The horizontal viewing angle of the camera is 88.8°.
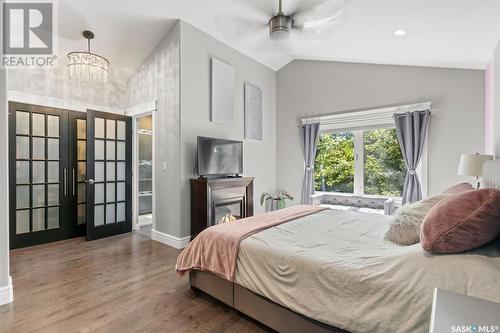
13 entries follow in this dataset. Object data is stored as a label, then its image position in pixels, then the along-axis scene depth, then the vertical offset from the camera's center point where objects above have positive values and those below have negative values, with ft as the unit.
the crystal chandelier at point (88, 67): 10.39 +4.13
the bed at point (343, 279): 3.77 -1.99
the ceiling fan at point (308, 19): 7.13 +4.37
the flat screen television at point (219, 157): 11.96 +0.41
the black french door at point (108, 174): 12.88 -0.45
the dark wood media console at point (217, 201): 11.49 -1.71
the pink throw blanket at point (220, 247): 6.16 -2.10
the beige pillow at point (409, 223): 5.41 -1.27
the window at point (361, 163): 13.97 +0.12
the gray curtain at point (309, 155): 16.12 +0.66
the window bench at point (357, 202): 13.23 -2.14
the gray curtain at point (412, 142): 12.48 +1.13
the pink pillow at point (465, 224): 3.83 -0.92
